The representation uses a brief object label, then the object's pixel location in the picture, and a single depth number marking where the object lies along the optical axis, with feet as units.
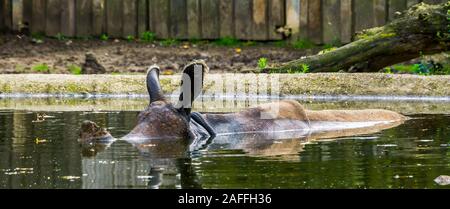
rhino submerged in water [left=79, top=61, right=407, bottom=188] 46.17
